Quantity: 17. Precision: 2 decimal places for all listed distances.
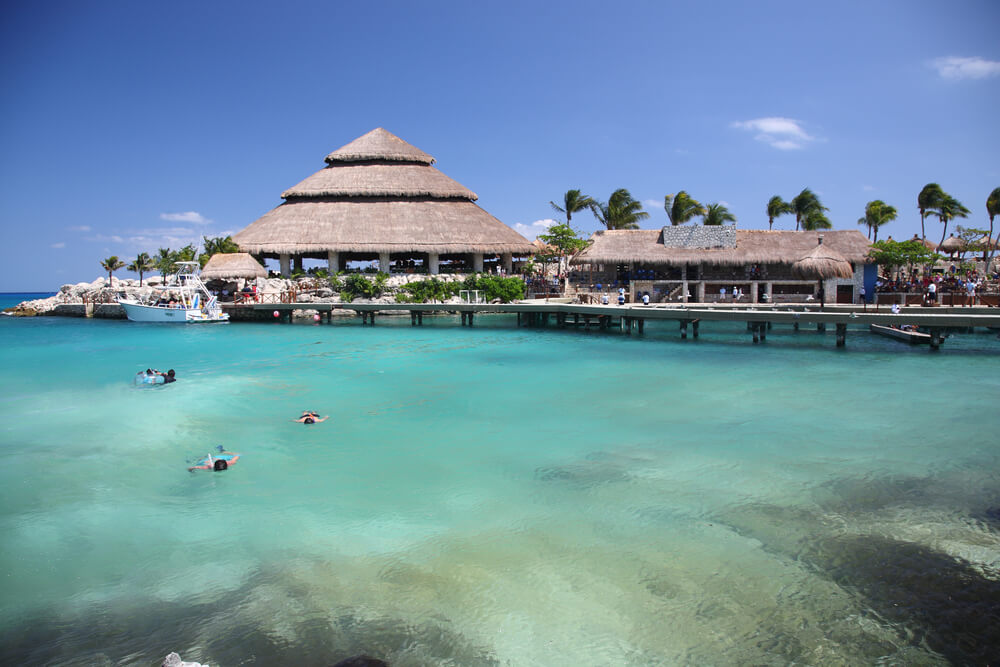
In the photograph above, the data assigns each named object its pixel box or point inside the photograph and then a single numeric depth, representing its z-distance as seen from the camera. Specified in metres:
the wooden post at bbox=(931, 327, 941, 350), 19.89
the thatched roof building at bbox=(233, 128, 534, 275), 35.62
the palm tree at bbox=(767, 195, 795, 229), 48.62
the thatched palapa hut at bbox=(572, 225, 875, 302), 31.41
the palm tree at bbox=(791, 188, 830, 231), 46.78
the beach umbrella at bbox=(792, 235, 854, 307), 25.84
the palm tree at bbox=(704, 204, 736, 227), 43.47
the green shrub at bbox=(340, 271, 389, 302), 35.47
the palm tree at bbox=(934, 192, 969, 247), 40.84
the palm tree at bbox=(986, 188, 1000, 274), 38.47
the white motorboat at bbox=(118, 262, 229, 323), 33.34
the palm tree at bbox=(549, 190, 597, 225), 47.34
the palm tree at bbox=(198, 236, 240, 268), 37.00
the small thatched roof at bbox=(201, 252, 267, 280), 35.06
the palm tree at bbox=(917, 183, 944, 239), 41.69
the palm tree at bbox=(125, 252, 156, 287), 49.00
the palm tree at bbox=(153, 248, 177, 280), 47.56
